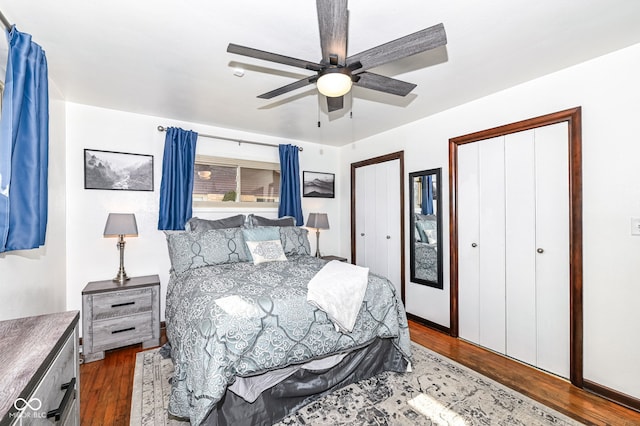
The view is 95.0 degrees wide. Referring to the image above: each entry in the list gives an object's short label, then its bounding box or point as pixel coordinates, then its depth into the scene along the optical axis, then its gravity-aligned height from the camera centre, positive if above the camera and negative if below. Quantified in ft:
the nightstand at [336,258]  14.39 -2.26
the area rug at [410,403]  6.27 -4.45
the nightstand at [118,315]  8.84 -3.21
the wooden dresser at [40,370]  2.73 -1.64
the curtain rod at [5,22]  5.23 +3.51
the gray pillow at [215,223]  10.97 -0.37
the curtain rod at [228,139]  11.38 +3.27
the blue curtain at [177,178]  11.16 +1.38
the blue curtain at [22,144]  4.88 +1.27
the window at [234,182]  12.36 +1.39
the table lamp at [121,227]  9.44 -0.43
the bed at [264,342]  5.58 -2.84
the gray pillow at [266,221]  12.12 -0.35
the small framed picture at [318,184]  15.25 +1.51
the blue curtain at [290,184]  13.98 +1.38
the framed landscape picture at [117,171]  10.21 +1.58
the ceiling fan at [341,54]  4.60 +2.84
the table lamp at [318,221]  13.82 -0.40
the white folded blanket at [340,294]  6.75 -1.94
